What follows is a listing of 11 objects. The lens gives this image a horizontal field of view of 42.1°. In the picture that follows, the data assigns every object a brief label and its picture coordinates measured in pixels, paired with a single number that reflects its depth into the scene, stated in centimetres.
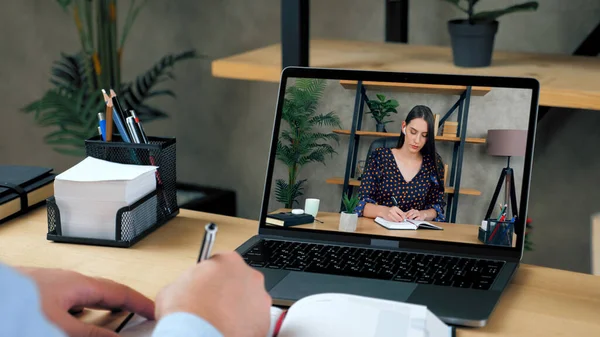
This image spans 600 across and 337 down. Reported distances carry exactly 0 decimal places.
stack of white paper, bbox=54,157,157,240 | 118
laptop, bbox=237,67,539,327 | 109
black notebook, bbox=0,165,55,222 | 131
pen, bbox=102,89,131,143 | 126
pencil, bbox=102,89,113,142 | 126
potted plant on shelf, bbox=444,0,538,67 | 181
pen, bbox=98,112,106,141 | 130
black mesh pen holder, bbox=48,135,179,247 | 119
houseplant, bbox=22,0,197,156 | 283
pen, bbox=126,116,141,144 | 129
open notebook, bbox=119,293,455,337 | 84
